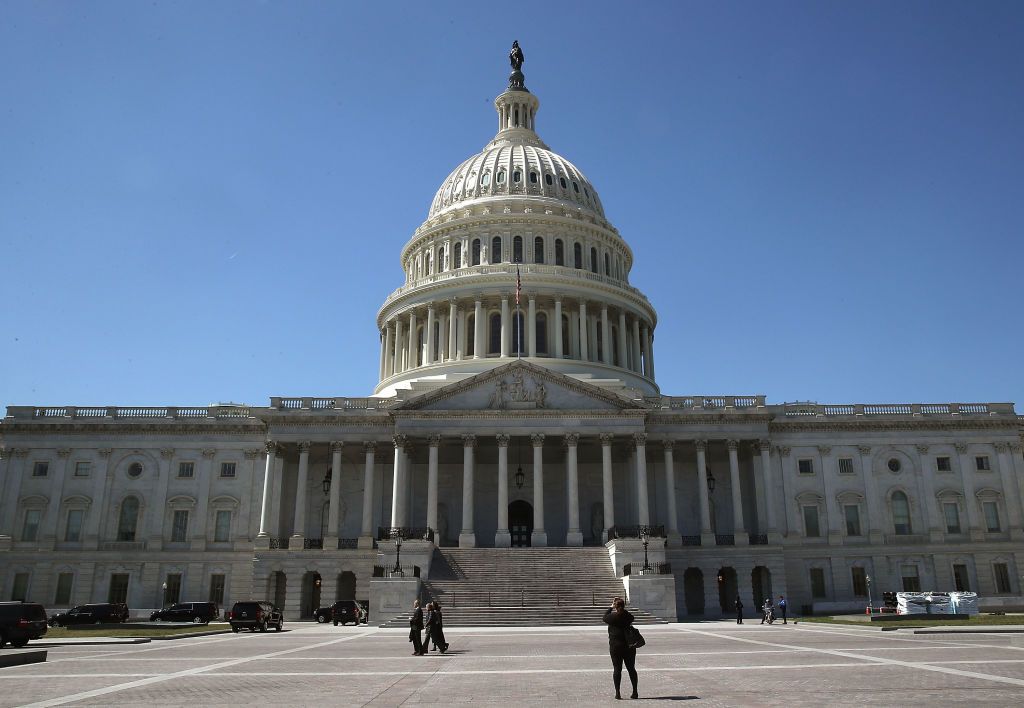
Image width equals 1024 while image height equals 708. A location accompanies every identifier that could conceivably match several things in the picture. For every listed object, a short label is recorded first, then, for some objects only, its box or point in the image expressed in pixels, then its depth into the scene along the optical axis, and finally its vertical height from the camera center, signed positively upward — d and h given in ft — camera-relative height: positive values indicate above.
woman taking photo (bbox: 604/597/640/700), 47.88 -4.35
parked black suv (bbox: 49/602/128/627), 150.30 -8.76
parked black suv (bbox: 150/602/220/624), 156.56 -8.68
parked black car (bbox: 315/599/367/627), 156.35 -8.76
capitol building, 190.29 +18.10
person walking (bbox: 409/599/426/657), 79.51 -6.26
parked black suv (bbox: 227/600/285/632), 129.70 -7.83
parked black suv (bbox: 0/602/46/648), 90.63 -6.24
